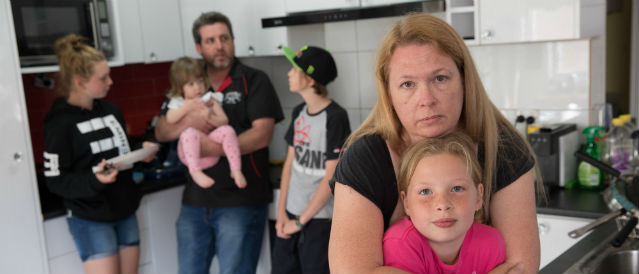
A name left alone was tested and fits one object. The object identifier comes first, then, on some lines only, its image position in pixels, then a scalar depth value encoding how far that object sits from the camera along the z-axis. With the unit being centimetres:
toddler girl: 290
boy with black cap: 262
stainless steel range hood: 285
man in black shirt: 301
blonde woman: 126
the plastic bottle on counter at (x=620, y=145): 283
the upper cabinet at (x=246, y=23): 341
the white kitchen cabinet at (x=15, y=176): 270
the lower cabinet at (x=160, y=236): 322
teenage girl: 271
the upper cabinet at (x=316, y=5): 313
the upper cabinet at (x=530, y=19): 260
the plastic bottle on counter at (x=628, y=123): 286
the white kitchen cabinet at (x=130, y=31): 328
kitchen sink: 180
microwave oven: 282
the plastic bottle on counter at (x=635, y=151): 270
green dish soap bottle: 283
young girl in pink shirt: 126
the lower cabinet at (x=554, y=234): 258
